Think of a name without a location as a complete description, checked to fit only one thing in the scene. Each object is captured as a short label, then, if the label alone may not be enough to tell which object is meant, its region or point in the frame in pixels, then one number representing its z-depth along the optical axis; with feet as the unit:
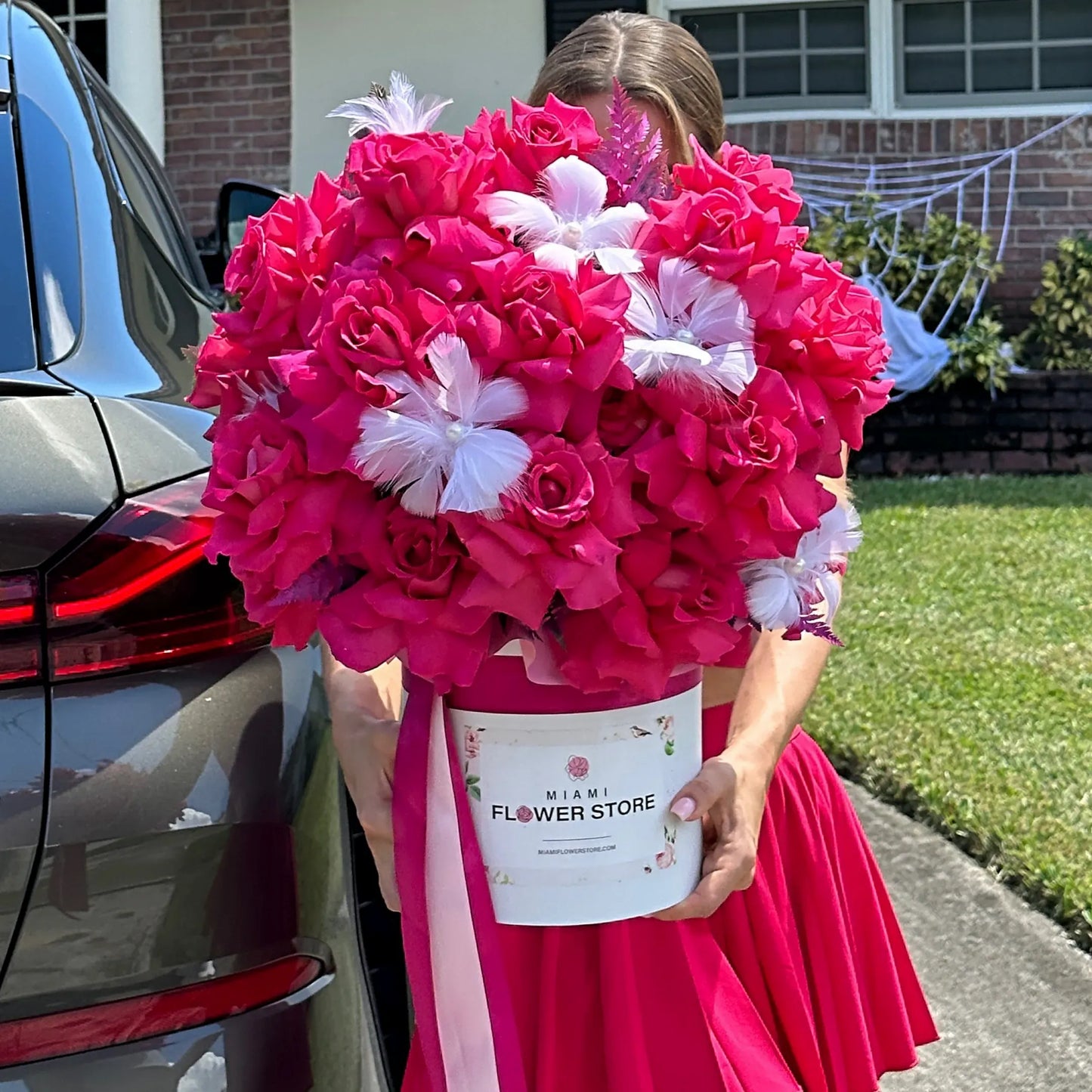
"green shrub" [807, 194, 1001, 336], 26.37
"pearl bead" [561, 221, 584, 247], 3.92
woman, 4.75
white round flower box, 4.20
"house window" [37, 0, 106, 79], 29.99
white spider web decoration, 27.37
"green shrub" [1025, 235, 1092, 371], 25.88
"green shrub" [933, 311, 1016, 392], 25.13
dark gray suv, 4.70
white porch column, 27.40
